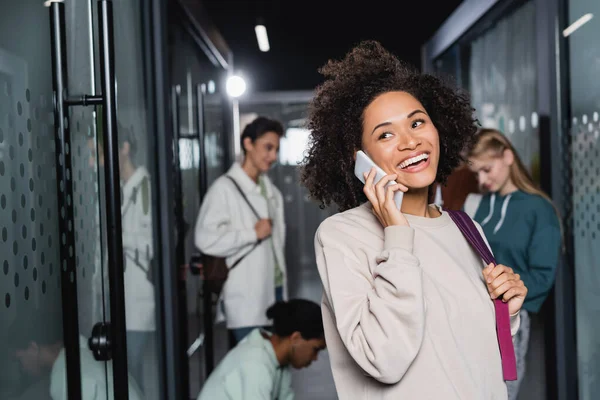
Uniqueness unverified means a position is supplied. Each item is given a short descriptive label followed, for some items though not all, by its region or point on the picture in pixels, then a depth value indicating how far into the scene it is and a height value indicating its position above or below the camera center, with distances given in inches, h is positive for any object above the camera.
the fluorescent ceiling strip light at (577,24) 116.9 +27.2
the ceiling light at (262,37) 339.0 +78.6
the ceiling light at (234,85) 292.8 +45.3
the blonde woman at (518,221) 124.7 -9.1
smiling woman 53.1 -7.1
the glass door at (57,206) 62.5 -1.7
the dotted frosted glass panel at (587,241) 117.1 -12.4
